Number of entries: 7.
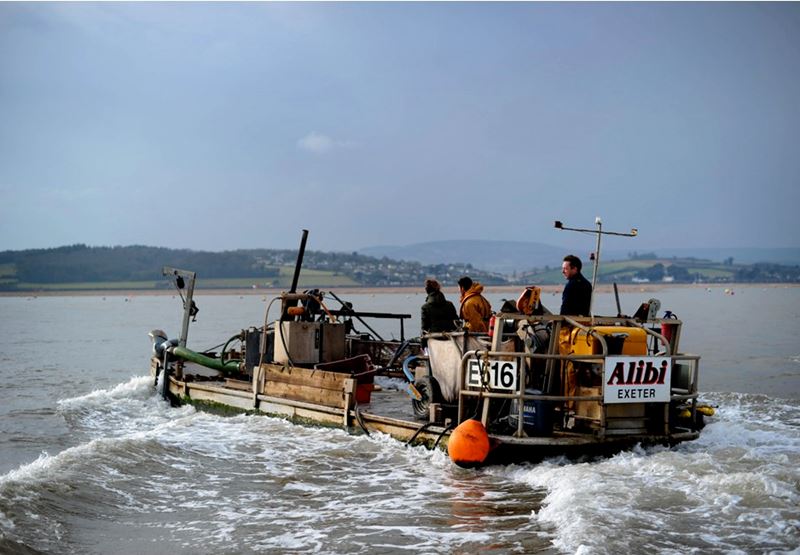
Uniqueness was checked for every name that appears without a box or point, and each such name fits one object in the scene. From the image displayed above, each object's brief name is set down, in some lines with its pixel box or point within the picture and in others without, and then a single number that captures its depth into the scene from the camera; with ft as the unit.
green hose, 65.41
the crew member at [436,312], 49.93
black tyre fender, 42.68
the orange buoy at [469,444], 36.81
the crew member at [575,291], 40.32
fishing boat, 37.11
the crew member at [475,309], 46.50
